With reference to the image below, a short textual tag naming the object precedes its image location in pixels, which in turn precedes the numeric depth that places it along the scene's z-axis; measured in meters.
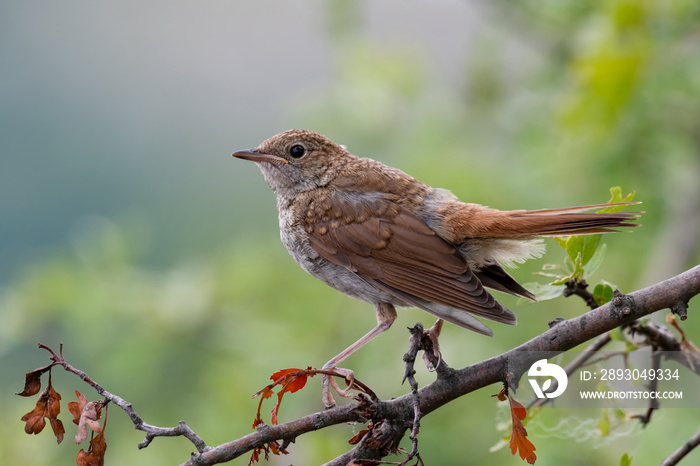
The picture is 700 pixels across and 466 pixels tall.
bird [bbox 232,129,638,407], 5.38
